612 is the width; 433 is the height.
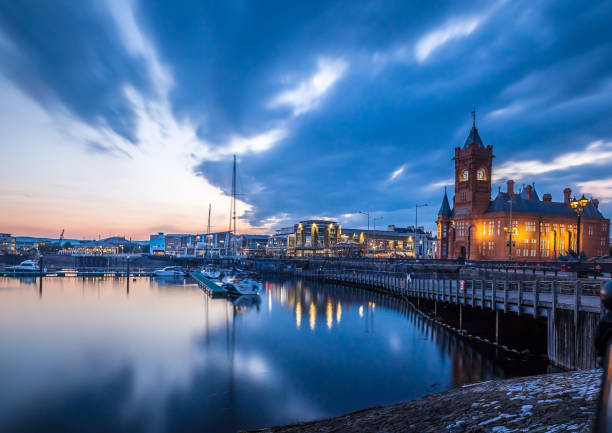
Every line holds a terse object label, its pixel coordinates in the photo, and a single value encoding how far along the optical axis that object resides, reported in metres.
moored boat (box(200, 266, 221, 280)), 79.40
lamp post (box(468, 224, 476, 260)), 78.25
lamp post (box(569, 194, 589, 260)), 25.78
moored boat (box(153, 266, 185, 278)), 96.56
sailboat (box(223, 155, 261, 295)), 60.28
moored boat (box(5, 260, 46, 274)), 91.81
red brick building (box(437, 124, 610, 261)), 74.93
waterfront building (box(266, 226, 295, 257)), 181.75
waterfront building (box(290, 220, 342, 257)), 166.75
